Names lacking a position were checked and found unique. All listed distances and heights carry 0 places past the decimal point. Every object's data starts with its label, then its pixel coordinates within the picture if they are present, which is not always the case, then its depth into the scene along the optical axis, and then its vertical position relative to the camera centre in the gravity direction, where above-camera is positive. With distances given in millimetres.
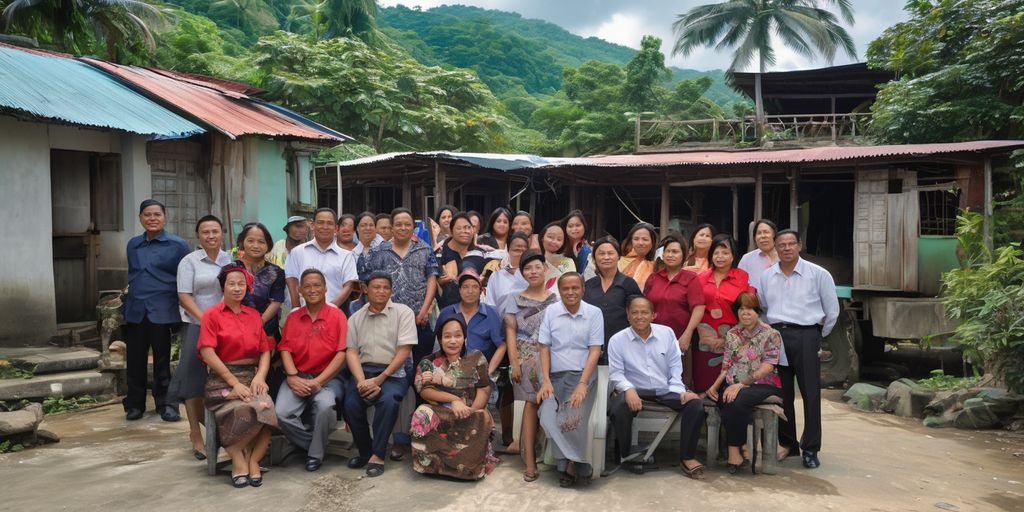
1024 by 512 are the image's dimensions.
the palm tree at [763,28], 28698 +7559
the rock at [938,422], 7805 -1962
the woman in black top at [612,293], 5188 -416
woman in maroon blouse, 5281 -455
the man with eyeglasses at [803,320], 5223 -612
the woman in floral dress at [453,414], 4711 -1112
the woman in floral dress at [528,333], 4941 -676
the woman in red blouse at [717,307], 5270 -524
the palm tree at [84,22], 16406 +4858
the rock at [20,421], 5309 -1281
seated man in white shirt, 4855 -945
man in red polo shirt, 4867 -834
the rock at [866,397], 9148 -2017
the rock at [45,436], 5535 -1434
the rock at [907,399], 8422 -1885
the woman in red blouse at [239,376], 4602 -877
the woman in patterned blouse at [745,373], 4910 -925
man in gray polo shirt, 4887 -851
